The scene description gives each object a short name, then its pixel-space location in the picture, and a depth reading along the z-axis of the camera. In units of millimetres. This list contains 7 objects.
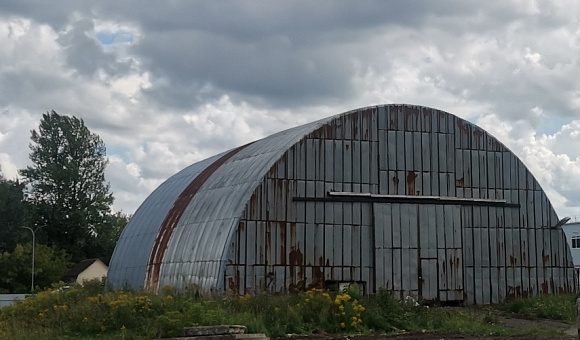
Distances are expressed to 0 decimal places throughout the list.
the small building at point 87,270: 72375
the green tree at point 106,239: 79781
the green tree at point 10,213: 77750
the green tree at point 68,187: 77875
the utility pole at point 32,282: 66306
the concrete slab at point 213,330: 18516
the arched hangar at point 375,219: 27469
